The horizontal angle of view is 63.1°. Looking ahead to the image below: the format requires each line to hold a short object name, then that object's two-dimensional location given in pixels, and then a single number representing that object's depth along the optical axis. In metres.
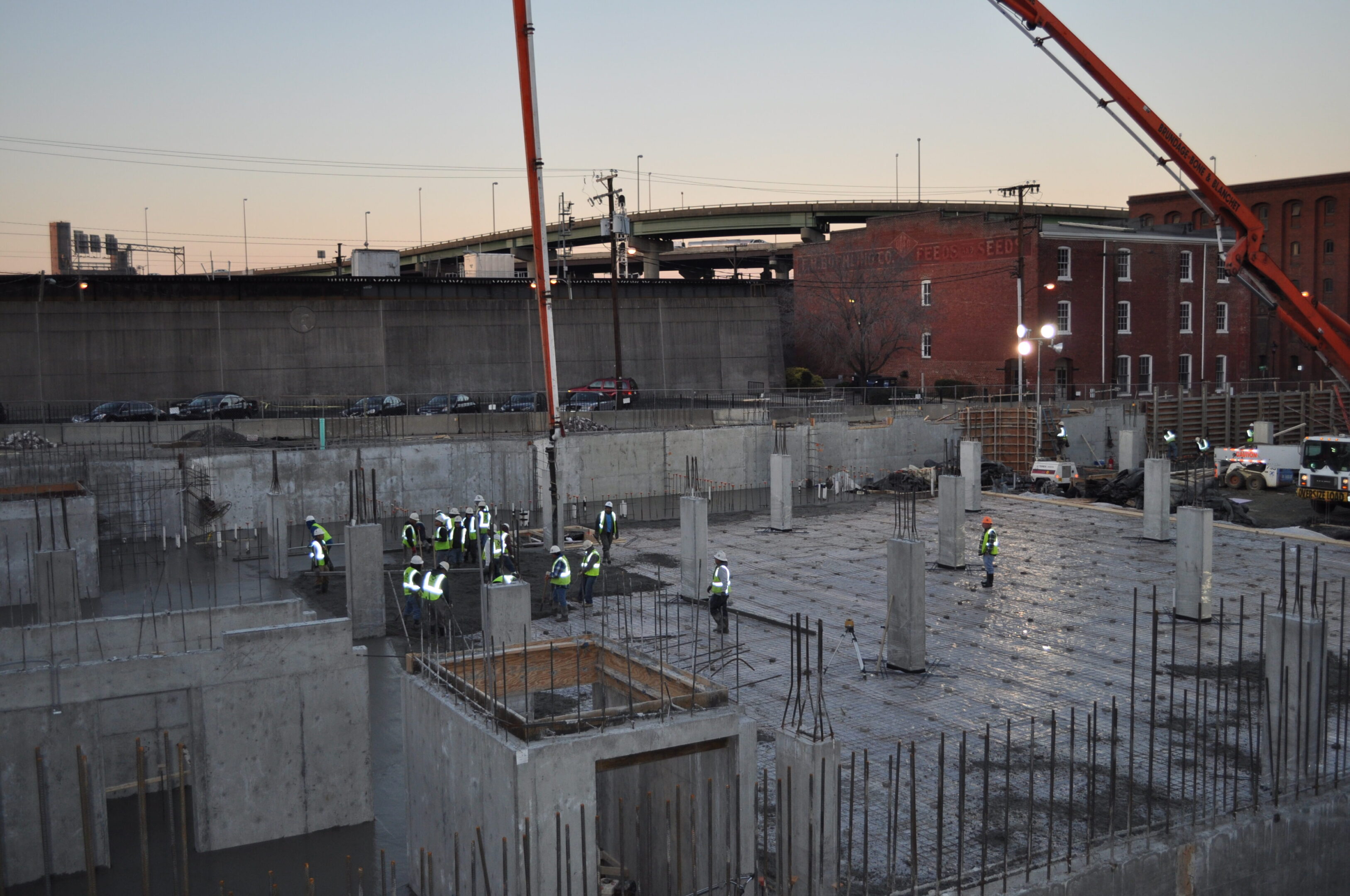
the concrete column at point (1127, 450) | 37.22
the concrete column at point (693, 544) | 20.50
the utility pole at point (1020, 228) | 38.59
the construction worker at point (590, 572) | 19.67
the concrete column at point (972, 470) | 30.36
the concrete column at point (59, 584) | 16.08
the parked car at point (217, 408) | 37.44
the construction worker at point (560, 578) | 18.69
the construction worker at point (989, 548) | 21.30
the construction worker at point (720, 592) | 17.17
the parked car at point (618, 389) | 39.94
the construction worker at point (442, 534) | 21.56
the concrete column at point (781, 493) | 28.22
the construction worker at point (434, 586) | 16.56
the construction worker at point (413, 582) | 17.36
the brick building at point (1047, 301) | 48.75
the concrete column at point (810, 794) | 8.56
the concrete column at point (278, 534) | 22.33
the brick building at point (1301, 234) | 64.31
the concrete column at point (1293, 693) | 11.44
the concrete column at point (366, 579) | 18.28
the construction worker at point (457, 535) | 22.89
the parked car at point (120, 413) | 35.94
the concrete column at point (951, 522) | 23.39
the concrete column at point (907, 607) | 16.08
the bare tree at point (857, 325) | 53.75
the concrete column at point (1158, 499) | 26.20
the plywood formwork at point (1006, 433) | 39.00
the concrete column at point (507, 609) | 14.57
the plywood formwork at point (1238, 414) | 46.06
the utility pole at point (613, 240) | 38.84
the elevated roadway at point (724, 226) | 77.12
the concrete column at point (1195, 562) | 18.92
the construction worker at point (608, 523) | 23.44
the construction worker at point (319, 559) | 20.67
